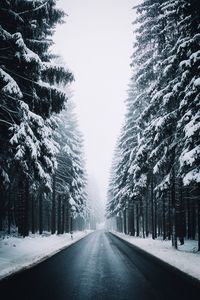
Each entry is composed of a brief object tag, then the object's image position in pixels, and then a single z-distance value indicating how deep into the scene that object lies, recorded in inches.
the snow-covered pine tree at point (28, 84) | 470.0
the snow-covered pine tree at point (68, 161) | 1375.5
